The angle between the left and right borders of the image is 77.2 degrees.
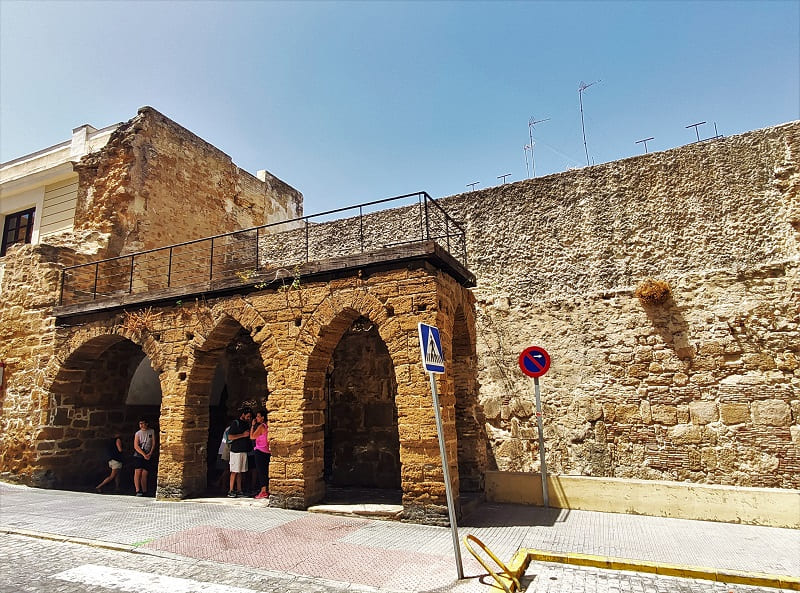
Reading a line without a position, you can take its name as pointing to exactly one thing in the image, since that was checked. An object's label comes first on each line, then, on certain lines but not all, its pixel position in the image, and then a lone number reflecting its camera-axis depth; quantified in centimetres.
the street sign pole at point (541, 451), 784
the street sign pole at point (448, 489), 461
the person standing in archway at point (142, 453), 972
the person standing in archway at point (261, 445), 898
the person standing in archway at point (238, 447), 906
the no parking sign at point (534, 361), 796
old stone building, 747
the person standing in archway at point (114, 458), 1035
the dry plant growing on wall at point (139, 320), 967
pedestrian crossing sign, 490
